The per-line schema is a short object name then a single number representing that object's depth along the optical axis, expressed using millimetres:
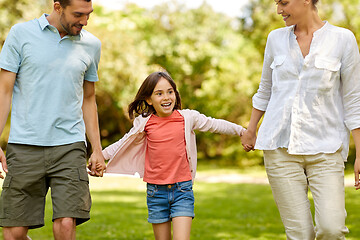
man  4109
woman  4012
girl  4770
